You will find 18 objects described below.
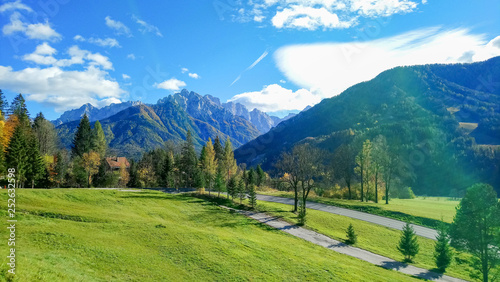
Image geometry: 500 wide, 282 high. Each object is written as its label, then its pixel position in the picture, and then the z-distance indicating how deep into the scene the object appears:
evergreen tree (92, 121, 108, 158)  84.56
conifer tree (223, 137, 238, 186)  68.80
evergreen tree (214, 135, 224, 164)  74.55
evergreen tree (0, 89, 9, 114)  73.24
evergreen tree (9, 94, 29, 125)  72.95
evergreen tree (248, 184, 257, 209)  50.94
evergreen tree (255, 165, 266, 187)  104.93
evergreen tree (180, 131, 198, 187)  78.56
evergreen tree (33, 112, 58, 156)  78.06
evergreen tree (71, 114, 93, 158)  81.19
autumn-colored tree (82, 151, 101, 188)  72.12
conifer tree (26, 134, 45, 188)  51.52
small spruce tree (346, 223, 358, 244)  35.62
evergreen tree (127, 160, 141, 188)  90.94
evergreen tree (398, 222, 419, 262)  31.89
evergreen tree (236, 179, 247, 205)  53.78
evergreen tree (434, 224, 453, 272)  30.27
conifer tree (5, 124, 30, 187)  45.41
